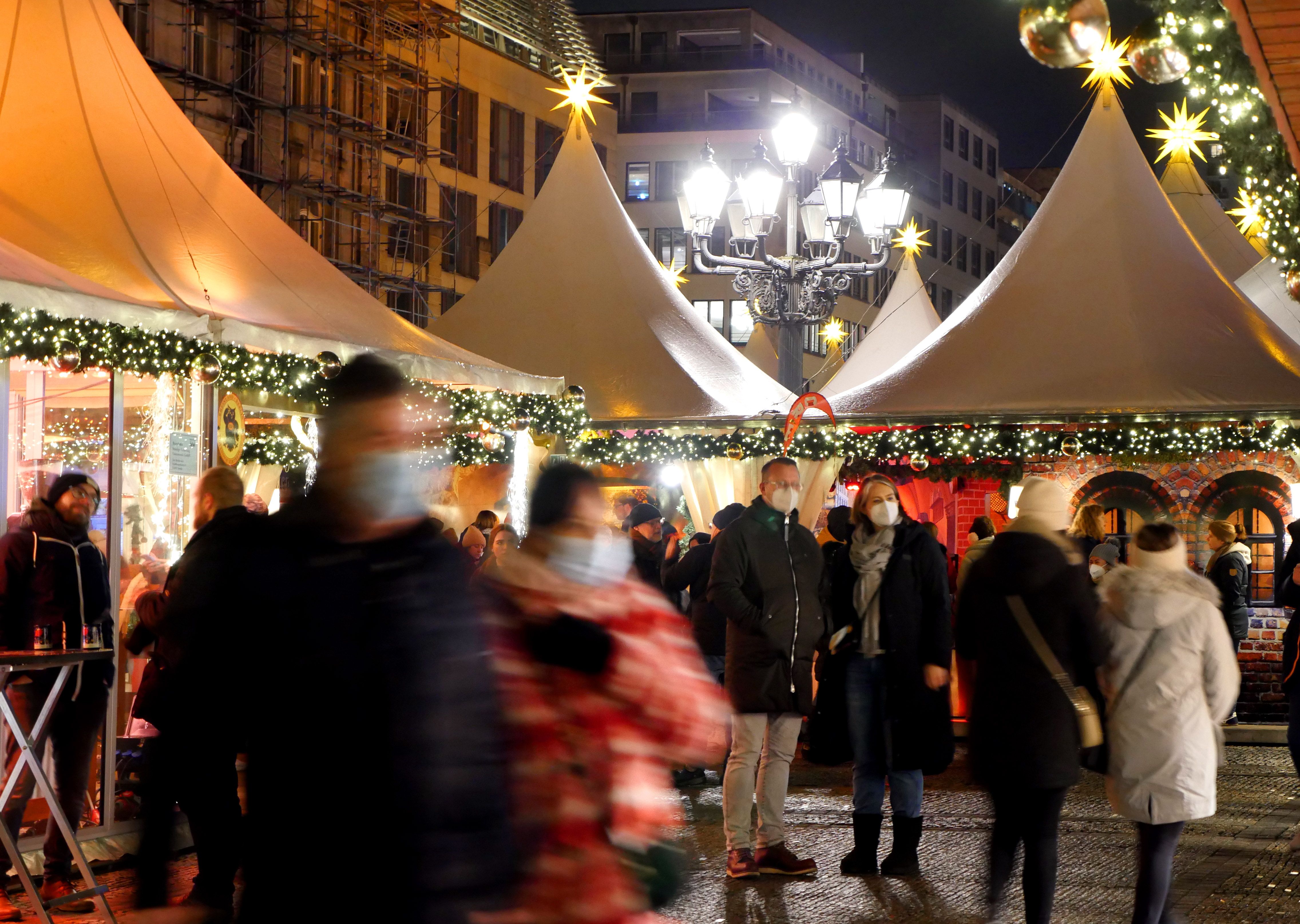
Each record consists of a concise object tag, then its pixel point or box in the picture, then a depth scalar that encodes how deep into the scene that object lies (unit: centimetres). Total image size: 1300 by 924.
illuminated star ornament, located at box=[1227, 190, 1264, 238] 1207
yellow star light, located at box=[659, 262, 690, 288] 2766
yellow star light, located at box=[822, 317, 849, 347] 3497
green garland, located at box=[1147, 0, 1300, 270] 875
